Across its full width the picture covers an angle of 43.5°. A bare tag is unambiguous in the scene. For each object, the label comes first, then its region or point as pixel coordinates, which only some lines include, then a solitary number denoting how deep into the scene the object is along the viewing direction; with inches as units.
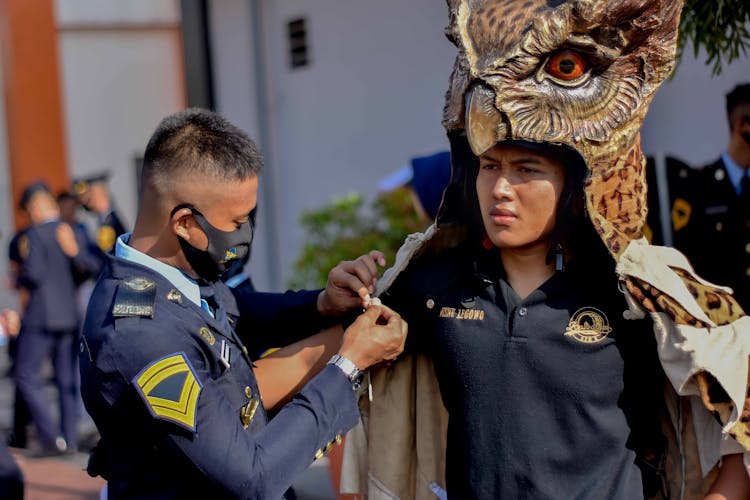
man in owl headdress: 89.7
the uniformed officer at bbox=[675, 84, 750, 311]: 188.7
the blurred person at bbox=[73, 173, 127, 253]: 347.6
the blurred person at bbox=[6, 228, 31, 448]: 287.0
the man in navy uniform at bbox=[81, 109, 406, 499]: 86.6
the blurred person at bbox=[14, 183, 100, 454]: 278.2
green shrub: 288.5
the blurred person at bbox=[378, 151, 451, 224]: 159.3
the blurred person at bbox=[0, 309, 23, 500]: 120.4
